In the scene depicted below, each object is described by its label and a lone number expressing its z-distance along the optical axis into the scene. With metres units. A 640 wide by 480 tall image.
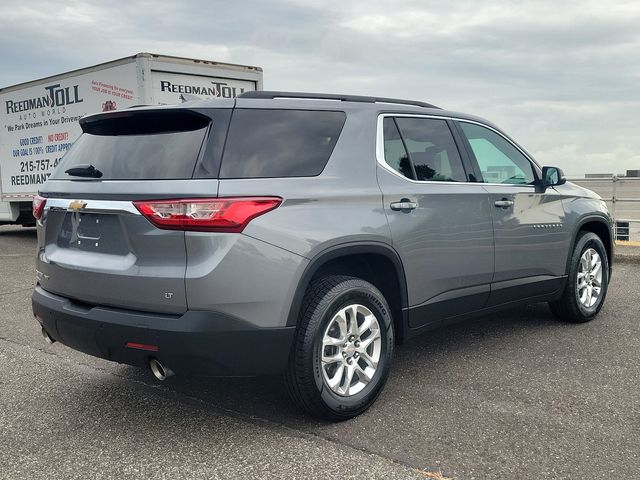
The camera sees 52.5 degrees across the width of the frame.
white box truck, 9.88
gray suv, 3.06
